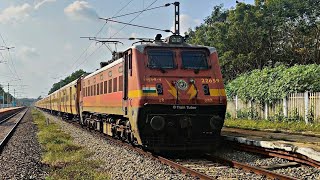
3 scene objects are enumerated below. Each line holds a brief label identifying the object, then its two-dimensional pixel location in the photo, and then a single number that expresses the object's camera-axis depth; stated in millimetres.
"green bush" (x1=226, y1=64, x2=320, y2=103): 22281
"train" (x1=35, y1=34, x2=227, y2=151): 12094
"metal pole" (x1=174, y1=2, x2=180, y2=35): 29250
